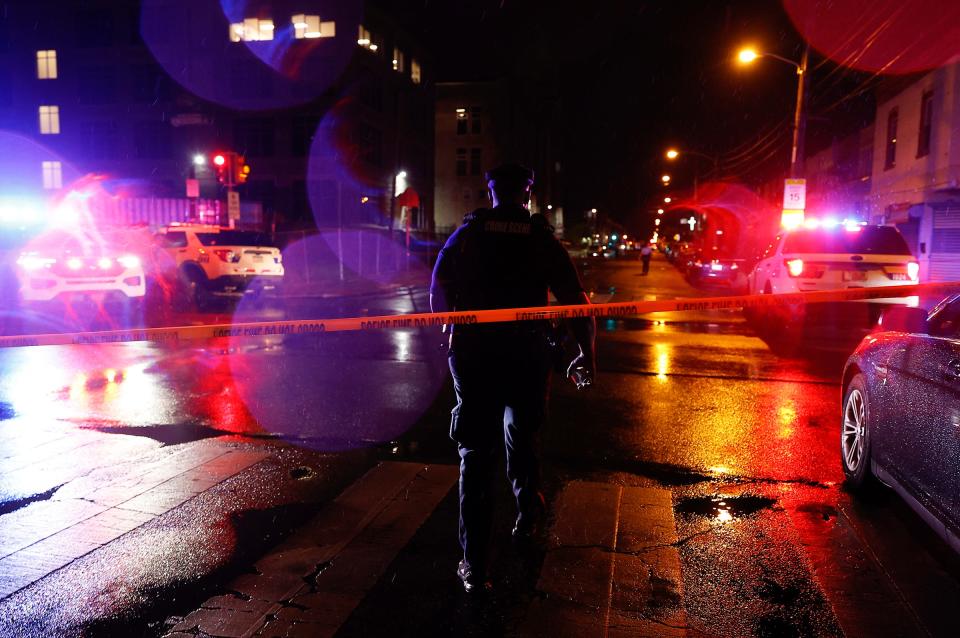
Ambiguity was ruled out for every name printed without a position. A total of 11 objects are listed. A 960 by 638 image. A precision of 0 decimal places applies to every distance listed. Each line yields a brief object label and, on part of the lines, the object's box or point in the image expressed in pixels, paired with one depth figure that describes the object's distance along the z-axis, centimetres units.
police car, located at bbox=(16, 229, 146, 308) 1313
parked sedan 350
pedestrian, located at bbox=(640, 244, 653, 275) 3606
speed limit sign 2080
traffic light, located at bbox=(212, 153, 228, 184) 2038
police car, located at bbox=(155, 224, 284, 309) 1738
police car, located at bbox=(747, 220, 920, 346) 1116
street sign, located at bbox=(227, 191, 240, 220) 2231
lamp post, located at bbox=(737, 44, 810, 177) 2044
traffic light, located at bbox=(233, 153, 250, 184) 2072
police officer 343
